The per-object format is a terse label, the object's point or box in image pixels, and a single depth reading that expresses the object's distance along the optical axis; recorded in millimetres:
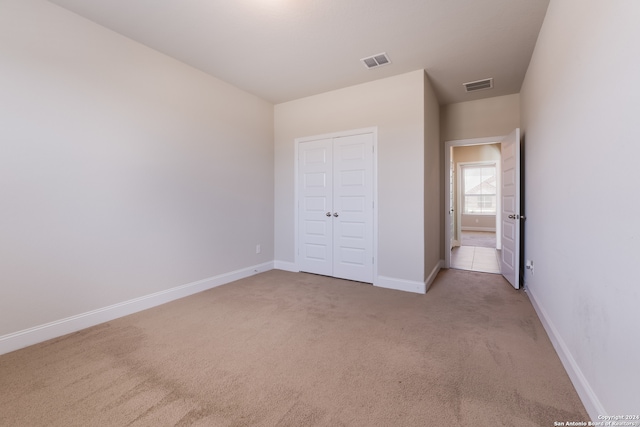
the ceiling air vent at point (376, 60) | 3122
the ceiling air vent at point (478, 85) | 3760
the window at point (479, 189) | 9570
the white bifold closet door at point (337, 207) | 3902
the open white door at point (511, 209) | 3482
